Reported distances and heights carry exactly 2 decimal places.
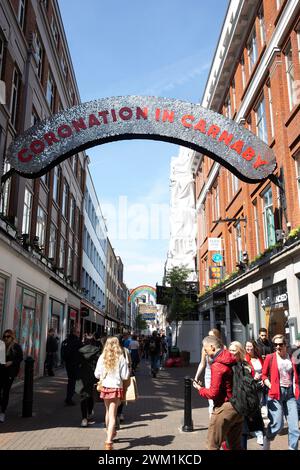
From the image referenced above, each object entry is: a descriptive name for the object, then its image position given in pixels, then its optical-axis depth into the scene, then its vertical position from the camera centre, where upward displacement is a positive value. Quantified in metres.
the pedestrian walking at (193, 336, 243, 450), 4.94 -0.73
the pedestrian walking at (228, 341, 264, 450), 5.25 -0.89
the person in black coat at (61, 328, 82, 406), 11.27 -0.44
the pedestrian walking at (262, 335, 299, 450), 6.48 -0.74
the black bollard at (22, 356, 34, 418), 9.32 -1.02
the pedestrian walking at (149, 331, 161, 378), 19.16 -0.57
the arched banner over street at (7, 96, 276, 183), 12.55 +5.92
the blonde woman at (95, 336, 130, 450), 6.96 -0.51
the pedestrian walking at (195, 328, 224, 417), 7.87 -0.46
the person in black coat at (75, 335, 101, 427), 8.56 -0.68
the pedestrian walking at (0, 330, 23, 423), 8.97 -0.49
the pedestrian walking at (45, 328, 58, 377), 18.76 -0.34
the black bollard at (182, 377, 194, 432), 8.12 -1.37
